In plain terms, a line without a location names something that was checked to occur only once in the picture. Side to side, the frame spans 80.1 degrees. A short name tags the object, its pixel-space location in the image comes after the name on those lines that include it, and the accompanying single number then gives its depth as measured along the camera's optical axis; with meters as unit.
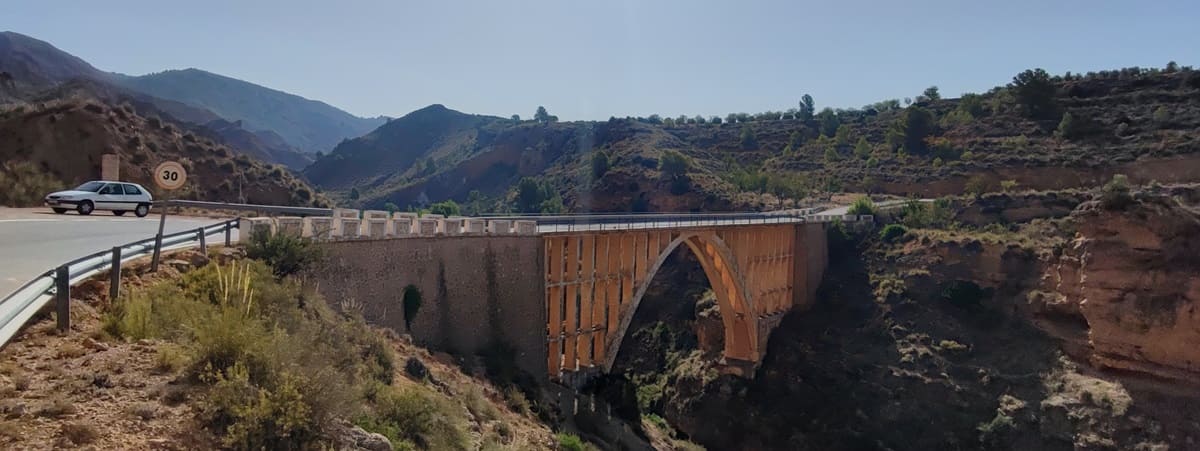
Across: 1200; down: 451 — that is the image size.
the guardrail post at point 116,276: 8.92
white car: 19.58
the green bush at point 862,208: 48.87
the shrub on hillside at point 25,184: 24.67
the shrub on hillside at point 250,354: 6.83
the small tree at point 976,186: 53.76
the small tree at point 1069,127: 59.66
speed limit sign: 10.63
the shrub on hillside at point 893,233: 43.88
